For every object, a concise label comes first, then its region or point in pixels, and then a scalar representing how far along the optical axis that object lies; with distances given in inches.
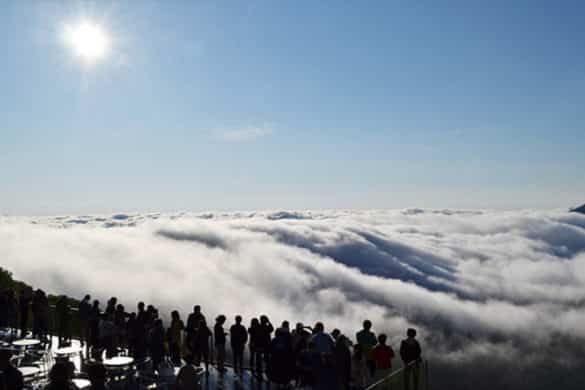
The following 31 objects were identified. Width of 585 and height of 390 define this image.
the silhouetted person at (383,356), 573.9
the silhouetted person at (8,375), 331.0
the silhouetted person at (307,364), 510.9
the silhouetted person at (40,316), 815.7
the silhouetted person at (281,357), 566.9
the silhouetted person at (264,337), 634.8
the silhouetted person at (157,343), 661.9
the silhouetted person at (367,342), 595.8
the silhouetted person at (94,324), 727.7
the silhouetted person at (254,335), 632.4
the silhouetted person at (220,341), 662.4
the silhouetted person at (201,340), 666.8
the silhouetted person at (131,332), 700.0
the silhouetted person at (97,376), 338.3
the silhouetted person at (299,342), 563.0
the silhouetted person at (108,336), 702.5
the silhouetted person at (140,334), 698.8
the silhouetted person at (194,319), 674.2
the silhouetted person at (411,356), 560.1
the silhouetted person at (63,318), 799.7
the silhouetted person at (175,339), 708.0
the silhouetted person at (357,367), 591.8
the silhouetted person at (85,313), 765.9
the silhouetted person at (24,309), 855.1
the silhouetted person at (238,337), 640.4
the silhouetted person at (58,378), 305.9
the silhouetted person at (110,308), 731.4
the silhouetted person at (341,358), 506.0
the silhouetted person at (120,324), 722.8
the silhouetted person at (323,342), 512.4
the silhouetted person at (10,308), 848.9
